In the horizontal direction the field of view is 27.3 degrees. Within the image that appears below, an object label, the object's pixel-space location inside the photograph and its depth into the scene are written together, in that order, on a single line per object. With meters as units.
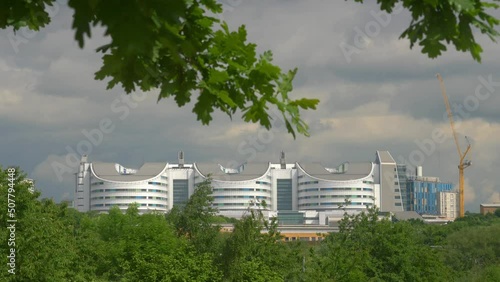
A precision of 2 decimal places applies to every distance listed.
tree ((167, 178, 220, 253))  79.56
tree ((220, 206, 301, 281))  47.28
